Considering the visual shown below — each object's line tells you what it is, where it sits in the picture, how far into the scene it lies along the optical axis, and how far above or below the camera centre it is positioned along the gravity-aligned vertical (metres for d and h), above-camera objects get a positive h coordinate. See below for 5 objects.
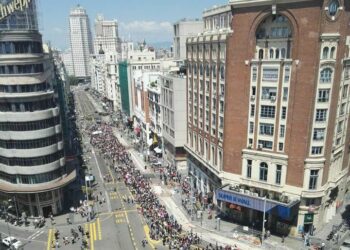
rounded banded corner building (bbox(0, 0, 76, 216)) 58.97 -12.61
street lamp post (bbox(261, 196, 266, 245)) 54.76 -29.13
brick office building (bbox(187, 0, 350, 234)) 49.59 -9.90
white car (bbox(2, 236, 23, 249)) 55.16 -31.36
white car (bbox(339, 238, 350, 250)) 50.06 -29.86
